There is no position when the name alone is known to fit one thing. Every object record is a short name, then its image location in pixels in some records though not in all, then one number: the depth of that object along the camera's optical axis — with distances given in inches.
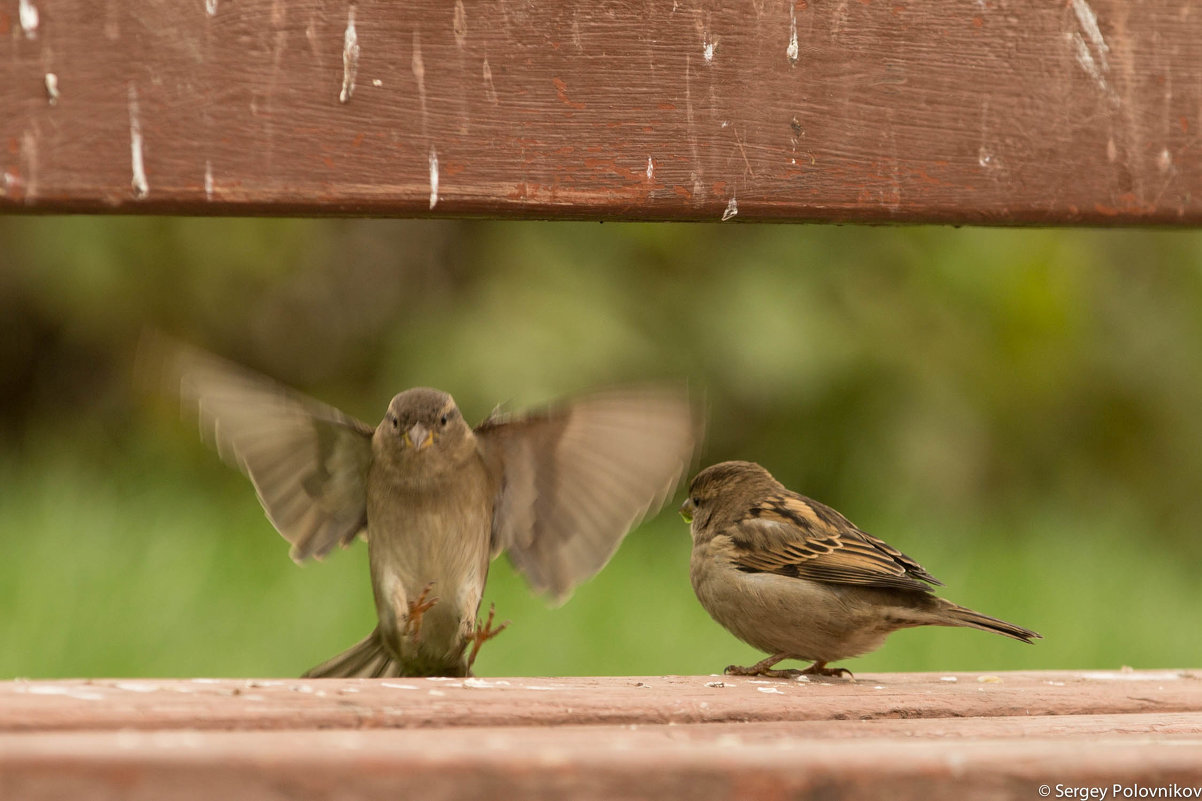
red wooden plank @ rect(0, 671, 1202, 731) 225.8
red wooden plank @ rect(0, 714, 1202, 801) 196.6
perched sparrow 236.1
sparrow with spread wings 233.6
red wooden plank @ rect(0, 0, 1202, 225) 229.9
